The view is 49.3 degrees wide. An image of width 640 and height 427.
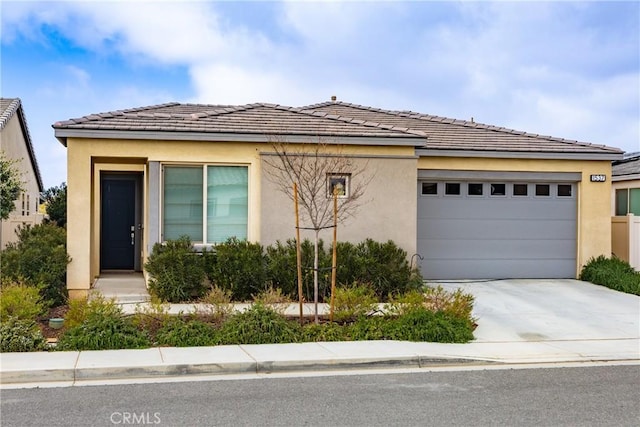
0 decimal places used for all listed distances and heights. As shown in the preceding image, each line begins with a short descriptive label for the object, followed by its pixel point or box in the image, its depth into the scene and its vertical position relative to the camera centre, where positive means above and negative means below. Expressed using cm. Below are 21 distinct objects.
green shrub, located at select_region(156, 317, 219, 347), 1009 -177
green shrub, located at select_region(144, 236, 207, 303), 1320 -115
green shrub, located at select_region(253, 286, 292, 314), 1128 -146
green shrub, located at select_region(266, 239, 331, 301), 1370 -117
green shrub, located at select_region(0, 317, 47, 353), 955 -173
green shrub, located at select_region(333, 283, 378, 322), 1152 -150
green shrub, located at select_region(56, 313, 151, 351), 972 -174
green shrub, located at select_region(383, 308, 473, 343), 1077 -175
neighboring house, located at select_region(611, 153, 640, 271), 1778 +15
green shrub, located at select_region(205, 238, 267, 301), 1345 -108
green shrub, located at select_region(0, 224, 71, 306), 1288 -104
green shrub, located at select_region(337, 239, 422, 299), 1398 -105
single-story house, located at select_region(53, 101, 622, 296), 1393 +62
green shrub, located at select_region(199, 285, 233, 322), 1120 -152
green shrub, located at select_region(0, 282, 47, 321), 1035 -139
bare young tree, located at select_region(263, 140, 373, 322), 1398 +84
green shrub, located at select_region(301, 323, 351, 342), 1063 -182
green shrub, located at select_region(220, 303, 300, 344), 1034 -173
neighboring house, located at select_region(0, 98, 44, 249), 2011 +234
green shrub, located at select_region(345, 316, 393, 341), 1077 -179
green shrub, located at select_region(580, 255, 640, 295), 1594 -135
